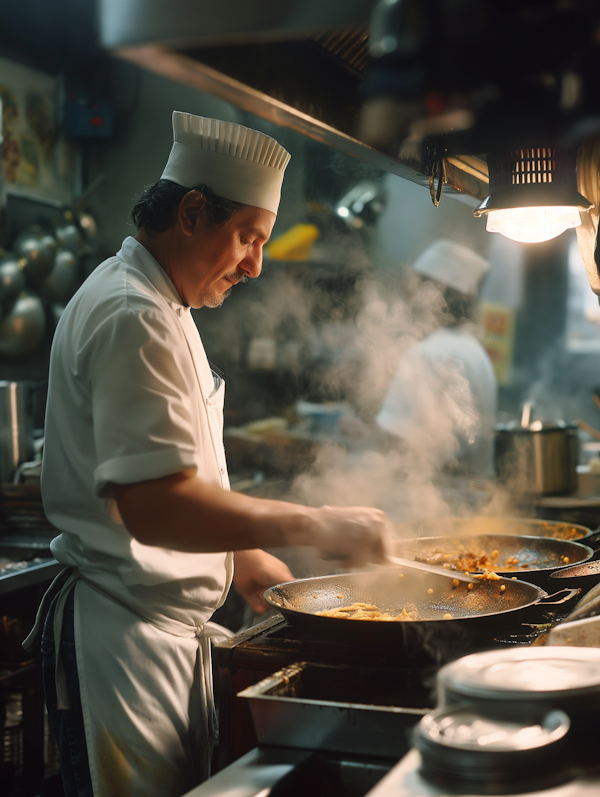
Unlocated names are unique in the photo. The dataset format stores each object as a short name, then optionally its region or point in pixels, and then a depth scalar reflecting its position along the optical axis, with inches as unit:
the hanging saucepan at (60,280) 205.0
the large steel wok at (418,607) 64.4
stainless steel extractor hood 43.6
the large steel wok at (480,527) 116.6
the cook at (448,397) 172.9
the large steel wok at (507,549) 96.2
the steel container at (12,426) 154.3
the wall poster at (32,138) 204.8
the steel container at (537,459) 151.9
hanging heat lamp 82.6
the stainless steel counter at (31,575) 113.8
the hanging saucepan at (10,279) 187.6
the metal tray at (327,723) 53.9
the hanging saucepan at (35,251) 197.0
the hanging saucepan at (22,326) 190.4
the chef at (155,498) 64.7
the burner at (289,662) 64.5
